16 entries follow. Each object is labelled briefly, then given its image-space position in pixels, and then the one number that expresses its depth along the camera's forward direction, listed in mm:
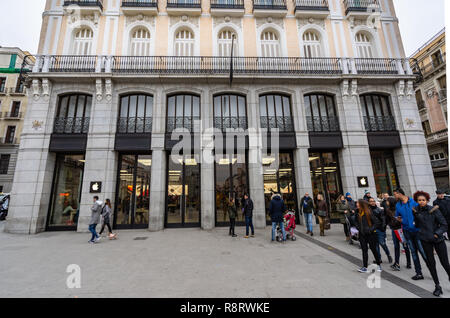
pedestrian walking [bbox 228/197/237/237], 9297
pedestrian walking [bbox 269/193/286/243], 8078
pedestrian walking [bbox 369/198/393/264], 5473
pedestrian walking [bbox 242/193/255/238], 9111
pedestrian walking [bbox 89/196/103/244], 8602
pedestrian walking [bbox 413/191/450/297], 4008
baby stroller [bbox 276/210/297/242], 8227
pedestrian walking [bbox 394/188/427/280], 4633
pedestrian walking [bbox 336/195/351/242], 8031
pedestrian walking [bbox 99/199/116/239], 9181
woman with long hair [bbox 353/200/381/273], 4918
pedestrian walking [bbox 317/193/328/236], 9008
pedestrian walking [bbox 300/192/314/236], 9306
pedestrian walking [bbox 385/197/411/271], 5313
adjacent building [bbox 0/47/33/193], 26984
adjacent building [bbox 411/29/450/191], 22000
